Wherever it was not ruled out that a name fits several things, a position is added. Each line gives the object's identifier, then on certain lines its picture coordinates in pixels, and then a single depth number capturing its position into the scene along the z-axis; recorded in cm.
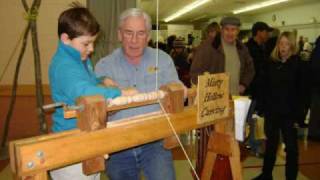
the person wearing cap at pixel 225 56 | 279
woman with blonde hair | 259
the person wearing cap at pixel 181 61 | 443
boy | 107
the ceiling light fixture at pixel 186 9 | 1106
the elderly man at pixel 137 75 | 139
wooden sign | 118
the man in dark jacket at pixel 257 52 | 338
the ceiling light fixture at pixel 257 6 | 1056
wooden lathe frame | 79
